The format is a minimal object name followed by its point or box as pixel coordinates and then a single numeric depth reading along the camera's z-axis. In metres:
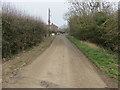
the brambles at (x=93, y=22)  10.33
